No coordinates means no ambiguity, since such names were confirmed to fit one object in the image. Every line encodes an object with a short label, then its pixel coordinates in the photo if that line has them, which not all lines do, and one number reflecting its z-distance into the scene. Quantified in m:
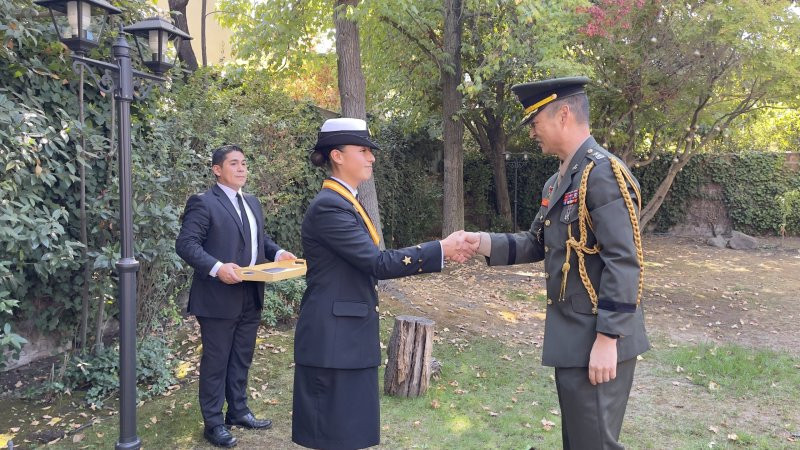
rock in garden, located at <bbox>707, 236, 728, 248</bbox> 15.09
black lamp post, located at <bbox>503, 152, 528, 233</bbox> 16.44
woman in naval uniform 2.88
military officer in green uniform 2.51
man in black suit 4.06
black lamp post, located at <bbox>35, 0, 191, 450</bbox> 3.72
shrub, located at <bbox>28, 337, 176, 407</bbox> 4.88
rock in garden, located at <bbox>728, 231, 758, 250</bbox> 14.82
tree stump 5.13
